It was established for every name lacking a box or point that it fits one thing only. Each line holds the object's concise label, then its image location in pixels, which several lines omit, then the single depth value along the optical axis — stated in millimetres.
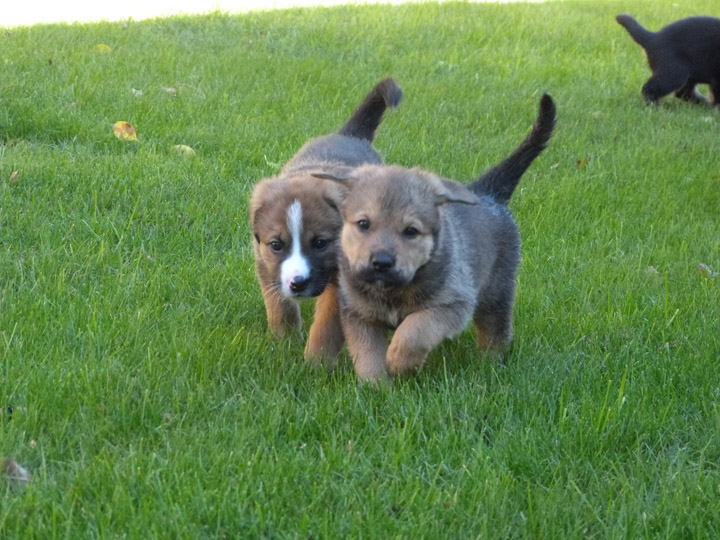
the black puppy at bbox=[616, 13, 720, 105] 9266
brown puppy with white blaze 3928
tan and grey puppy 3623
